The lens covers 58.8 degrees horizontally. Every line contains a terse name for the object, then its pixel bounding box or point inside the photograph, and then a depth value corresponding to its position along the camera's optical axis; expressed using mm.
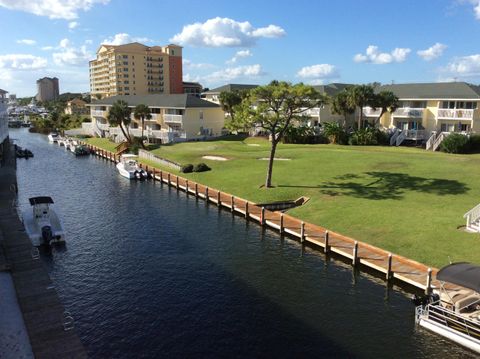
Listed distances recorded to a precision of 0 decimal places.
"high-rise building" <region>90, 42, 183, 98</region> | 189125
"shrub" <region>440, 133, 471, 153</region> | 59438
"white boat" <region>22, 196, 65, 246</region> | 32344
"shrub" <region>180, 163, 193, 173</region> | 59938
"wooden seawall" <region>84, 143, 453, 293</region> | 25625
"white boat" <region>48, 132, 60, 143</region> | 118438
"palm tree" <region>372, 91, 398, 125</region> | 70812
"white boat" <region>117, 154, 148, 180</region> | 61344
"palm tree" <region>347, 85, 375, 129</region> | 70375
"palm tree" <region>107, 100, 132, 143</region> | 84675
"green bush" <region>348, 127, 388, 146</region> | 70938
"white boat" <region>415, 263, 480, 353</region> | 19719
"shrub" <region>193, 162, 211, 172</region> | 59356
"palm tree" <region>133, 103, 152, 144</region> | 88625
